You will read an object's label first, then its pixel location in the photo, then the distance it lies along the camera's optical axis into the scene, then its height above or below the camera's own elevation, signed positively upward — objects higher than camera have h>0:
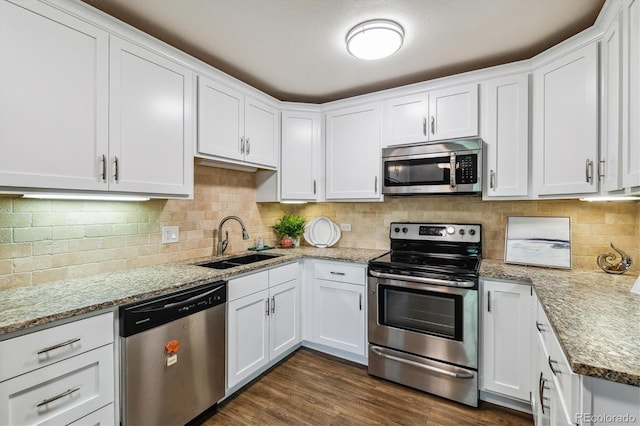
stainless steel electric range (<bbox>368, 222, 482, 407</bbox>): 2.02 -0.79
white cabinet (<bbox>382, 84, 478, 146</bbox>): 2.29 +0.79
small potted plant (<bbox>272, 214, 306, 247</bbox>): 3.13 -0.19
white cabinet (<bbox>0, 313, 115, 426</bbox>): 1.11 -0.68
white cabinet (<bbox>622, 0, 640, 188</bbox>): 1.23 +0.51
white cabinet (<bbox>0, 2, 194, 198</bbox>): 1.31 +0.53
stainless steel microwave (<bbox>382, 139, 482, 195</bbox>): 2.22 +0.35
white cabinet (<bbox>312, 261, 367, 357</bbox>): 2.48 -0.83
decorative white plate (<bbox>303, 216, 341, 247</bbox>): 3.18 -0.23
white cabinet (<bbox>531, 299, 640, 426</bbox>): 0.82 -0.57
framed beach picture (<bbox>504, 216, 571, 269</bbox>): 2.11 -0.22
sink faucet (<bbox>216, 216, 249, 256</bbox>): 2.51 -0.24
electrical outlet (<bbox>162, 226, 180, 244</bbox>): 2.24 -0.18
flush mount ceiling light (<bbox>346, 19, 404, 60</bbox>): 1.75 +1.06
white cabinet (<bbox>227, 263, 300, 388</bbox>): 2.05 -0.84
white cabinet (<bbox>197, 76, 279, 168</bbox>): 2.15 +0.70
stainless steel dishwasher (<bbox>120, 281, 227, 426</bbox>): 1.44 -0.79
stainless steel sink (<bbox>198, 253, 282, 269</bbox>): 2.38 -0.43
